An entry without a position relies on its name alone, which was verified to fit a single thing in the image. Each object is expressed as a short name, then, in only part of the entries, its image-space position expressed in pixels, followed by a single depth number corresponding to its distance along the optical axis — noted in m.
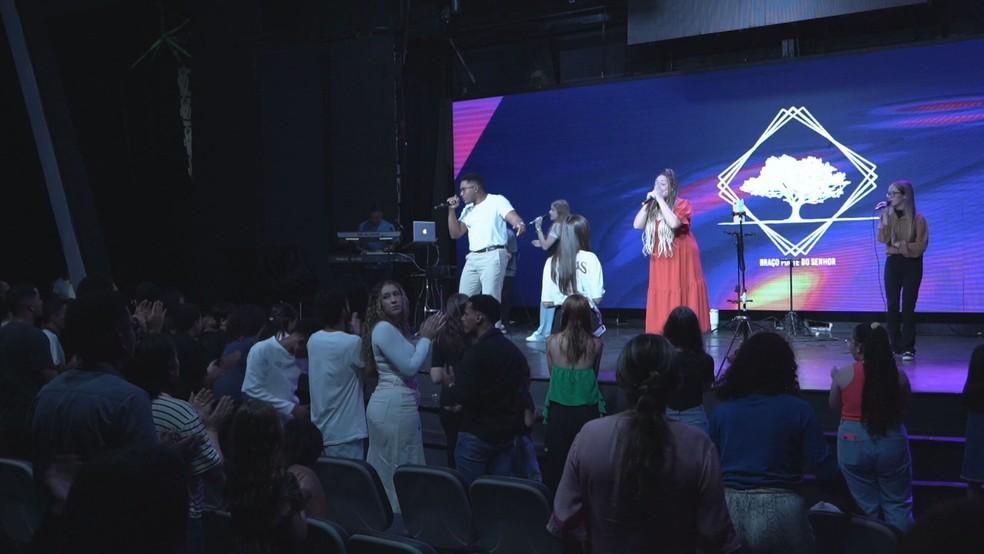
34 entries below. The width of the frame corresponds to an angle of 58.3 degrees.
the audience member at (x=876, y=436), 4.04
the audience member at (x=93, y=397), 2.38
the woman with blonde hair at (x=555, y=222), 8.53
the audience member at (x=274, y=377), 4.14
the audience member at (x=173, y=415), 2.86
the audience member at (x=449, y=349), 4.70
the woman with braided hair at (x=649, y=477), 2.24
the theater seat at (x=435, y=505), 3.49
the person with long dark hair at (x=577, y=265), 8.35
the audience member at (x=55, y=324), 5.46
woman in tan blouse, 7.45
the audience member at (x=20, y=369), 4.34
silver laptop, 9.83
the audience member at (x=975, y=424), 4.30
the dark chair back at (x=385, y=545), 2.54
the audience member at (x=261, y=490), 2.40
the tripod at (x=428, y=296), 11.14
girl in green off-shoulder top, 4.48
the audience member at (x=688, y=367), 4.13
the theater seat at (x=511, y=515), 3.22
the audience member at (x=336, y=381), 4.30
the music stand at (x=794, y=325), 9.34
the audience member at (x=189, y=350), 4.06
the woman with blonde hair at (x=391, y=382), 4.27
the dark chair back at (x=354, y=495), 3.50
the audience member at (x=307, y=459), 2.83
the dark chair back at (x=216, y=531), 2.81
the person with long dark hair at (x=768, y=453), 2.80
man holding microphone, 8.59
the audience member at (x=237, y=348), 4.42
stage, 5.98
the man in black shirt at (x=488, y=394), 4.10
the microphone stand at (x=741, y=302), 7.89
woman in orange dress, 7.59
